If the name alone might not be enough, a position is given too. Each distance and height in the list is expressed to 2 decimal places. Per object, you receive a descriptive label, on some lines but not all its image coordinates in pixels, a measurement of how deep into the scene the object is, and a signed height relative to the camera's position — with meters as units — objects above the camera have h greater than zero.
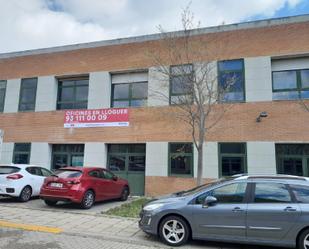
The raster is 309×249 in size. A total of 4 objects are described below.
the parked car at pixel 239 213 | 5.76 -0.88
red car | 9.88 -0.67
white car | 11.11 -0.58
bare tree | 10.86 +3.78
